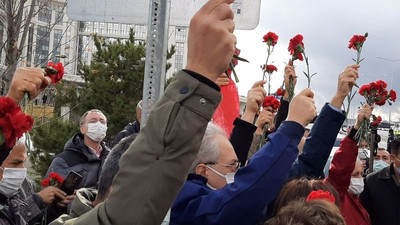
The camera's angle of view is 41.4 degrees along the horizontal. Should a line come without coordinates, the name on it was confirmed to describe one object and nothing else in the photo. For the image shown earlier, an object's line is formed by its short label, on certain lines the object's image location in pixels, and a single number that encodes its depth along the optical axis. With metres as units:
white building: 6.37
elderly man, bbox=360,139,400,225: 4.34
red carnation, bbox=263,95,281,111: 3.33
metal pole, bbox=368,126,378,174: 3.79
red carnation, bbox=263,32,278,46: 3.59
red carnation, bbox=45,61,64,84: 2.21
